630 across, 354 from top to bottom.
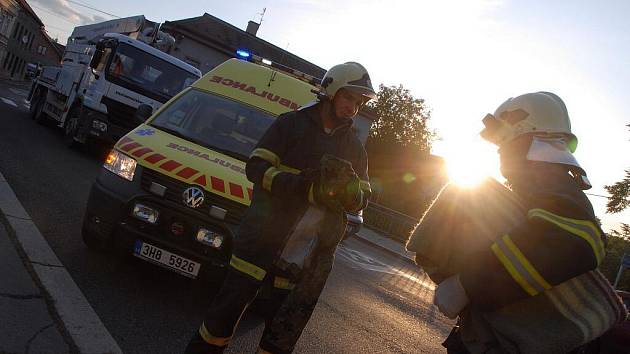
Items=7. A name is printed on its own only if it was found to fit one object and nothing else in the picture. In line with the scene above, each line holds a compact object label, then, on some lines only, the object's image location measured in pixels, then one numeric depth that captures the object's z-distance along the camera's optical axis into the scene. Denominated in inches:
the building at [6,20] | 2187.3
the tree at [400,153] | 1470.2
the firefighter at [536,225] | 67.2
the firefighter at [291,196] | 113.2
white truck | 430.0
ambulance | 168.1
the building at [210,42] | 1380.4
